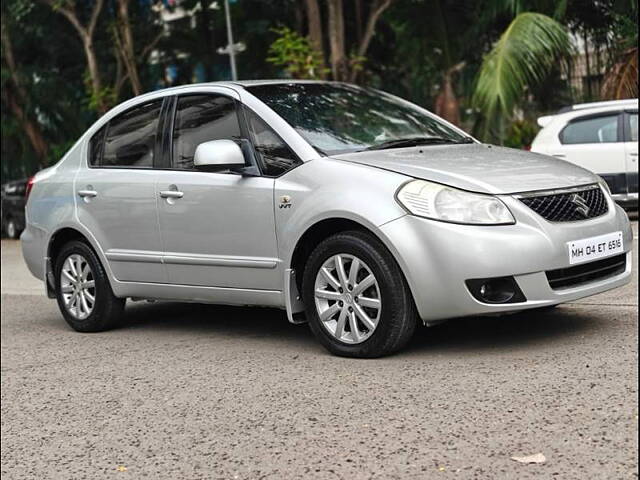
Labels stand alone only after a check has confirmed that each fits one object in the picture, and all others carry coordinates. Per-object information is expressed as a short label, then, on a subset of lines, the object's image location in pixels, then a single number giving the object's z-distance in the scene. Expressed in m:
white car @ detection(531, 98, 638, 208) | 15.14
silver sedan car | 5.90
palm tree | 17.09
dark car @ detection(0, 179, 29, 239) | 25.39
